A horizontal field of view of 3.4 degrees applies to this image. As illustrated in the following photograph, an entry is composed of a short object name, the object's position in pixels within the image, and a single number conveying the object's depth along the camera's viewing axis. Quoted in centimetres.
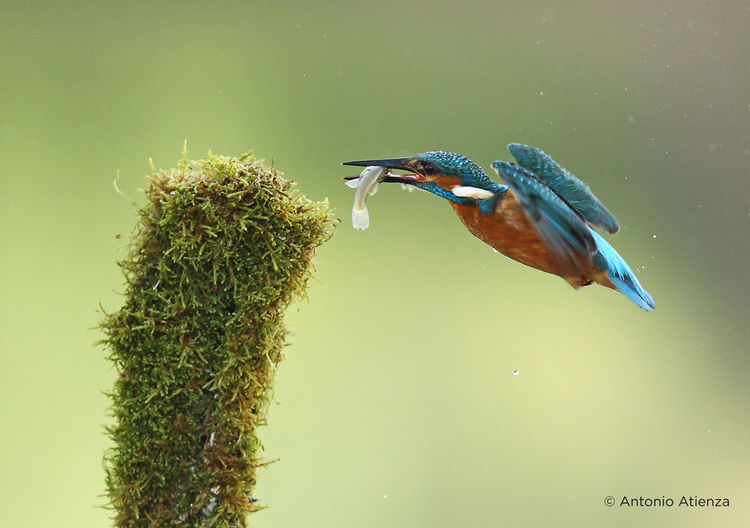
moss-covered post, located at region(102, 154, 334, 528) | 617
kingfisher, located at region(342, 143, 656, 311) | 620
